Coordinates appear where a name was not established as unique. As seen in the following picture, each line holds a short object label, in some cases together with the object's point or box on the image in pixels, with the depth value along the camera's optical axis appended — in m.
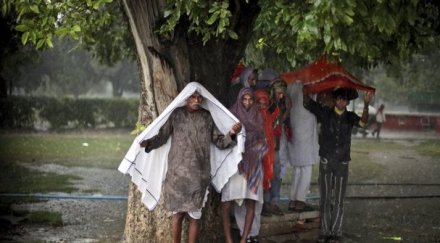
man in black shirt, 7.45
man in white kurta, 7.92
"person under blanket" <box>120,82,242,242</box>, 6.03
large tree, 5.45
